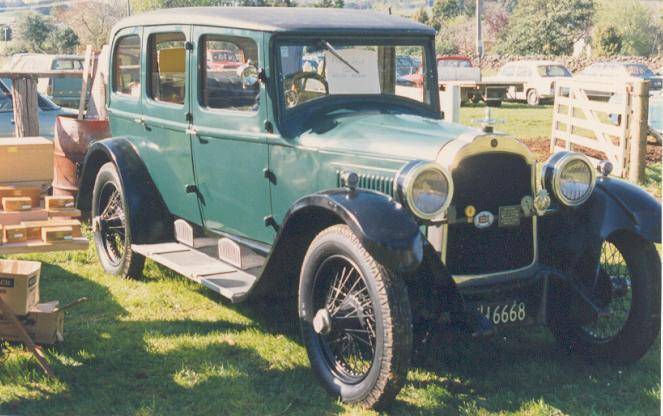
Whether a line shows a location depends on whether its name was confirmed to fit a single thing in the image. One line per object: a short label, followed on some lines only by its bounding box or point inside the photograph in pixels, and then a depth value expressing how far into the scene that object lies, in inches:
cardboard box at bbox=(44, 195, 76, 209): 205.2
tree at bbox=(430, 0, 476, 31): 2311.8
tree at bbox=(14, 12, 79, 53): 1910.7
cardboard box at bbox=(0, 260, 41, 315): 178.9
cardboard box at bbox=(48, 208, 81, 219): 202.8
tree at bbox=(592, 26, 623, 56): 1520.7
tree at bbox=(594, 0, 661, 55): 1997.0
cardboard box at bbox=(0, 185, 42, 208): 207.9
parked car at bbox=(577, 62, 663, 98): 1003.9
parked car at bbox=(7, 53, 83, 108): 772.1
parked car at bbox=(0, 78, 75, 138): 410.9
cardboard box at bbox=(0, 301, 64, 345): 185.3
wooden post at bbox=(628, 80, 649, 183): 395.5
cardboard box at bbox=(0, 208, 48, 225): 194.5
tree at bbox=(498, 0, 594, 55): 1596.9
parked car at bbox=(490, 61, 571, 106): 952.3
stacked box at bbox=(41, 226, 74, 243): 186.2
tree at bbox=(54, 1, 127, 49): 1952.5
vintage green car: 157.2
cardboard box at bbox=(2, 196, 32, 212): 198.1
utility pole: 1448.1
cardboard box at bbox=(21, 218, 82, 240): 188.4
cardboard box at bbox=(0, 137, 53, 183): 228.7
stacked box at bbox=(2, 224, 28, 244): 183.2
